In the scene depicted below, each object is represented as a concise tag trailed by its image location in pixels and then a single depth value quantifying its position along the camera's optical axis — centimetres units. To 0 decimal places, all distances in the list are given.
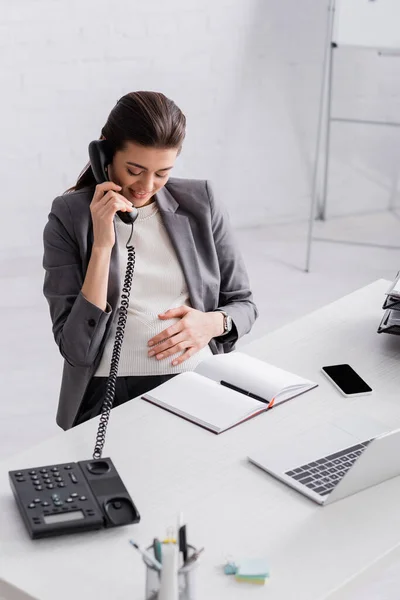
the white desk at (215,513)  218
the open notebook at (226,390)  273
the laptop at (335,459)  241
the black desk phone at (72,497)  229
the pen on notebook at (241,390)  281
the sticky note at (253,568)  218
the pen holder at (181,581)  205
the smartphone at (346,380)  288
